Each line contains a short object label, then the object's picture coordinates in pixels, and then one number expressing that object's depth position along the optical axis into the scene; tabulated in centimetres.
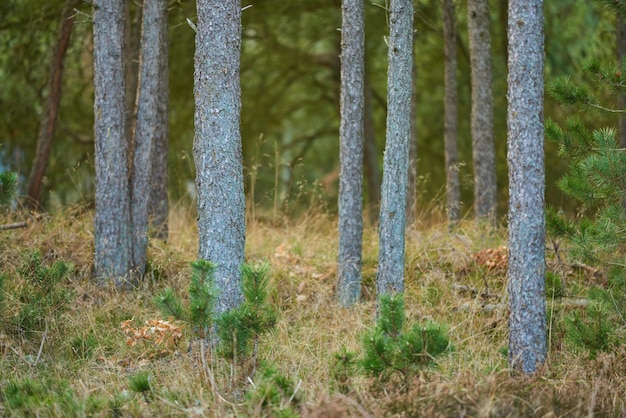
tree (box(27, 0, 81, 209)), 2152
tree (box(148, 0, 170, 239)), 1937
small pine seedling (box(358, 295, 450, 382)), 998
